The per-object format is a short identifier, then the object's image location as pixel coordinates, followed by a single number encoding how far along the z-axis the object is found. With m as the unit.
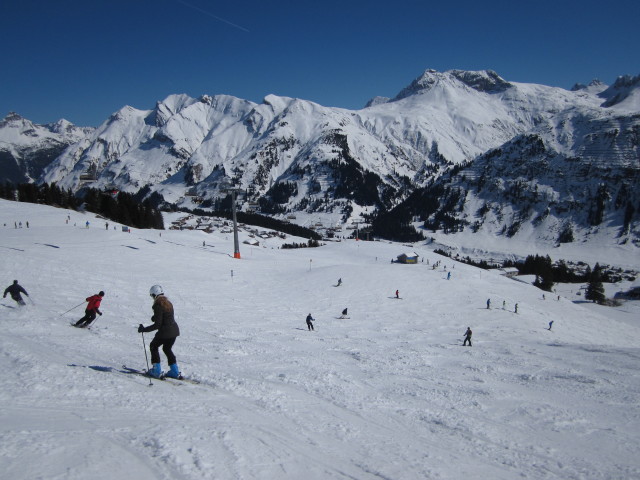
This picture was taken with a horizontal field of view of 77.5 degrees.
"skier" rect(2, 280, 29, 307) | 16.86
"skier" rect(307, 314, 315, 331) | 22.92
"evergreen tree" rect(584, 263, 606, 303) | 92.56
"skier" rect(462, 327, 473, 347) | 21.17
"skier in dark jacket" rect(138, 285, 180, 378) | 8.63
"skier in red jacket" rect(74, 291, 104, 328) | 14.97
